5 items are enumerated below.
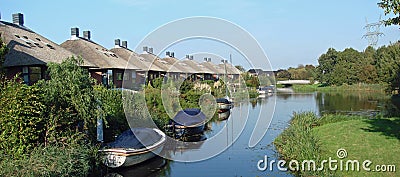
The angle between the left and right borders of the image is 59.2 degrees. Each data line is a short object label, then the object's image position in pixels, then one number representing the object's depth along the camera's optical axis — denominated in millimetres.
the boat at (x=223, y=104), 23859
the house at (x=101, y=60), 22594
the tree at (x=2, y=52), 9961
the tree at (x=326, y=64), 61428
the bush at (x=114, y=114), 11227
